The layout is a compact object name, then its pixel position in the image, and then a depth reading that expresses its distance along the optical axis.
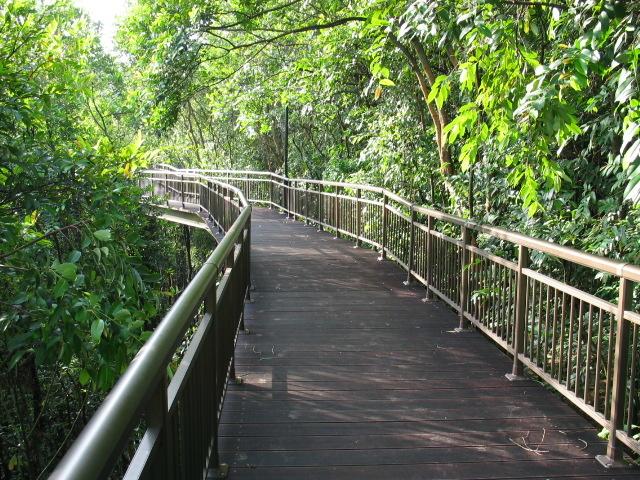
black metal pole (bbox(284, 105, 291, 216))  18.80
